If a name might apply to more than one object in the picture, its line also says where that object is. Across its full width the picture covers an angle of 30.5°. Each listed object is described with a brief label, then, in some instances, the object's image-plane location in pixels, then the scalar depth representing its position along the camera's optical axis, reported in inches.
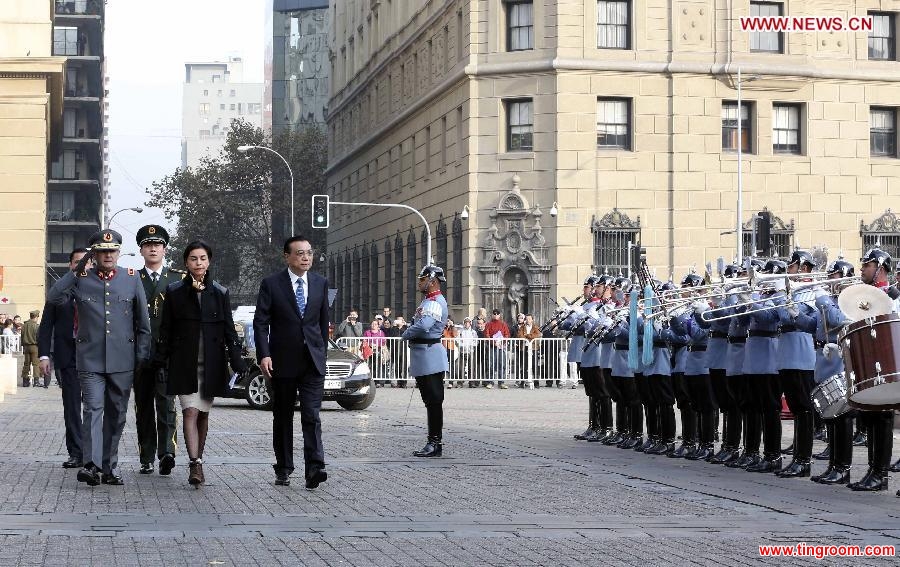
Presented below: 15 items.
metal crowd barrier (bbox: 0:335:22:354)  1627.7
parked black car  1066.7
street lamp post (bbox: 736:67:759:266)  1781.6
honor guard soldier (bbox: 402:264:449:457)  669.3
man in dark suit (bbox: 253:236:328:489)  534.0
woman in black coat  530.3
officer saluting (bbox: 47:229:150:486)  530.9
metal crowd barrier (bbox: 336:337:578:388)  1558.8
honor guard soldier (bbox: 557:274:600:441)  756.0
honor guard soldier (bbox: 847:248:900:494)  526.9
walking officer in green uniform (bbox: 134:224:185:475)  557.9
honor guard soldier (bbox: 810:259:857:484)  548.4
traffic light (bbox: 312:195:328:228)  1867.6
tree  3277.6
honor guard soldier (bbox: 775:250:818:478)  587.2
